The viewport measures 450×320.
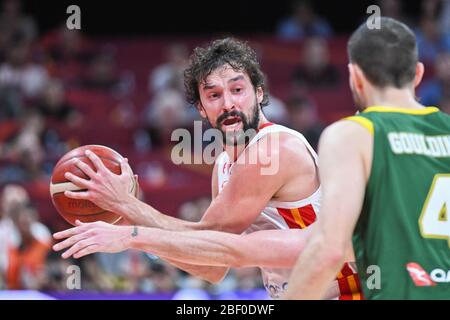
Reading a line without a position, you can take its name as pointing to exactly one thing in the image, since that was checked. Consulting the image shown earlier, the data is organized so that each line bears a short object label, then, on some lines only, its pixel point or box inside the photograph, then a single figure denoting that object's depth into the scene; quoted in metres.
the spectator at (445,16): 13.32
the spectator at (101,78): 13.69
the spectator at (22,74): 13.30
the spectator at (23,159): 10.45
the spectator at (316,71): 13.03
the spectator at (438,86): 11.41
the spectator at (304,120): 10.73
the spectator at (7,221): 9.07
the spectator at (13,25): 14.38
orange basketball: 4.76
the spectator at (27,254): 8.88
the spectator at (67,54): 13.88
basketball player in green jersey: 3.24
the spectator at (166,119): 11.60
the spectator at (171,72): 12.94
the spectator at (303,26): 14.25
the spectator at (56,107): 12.34
